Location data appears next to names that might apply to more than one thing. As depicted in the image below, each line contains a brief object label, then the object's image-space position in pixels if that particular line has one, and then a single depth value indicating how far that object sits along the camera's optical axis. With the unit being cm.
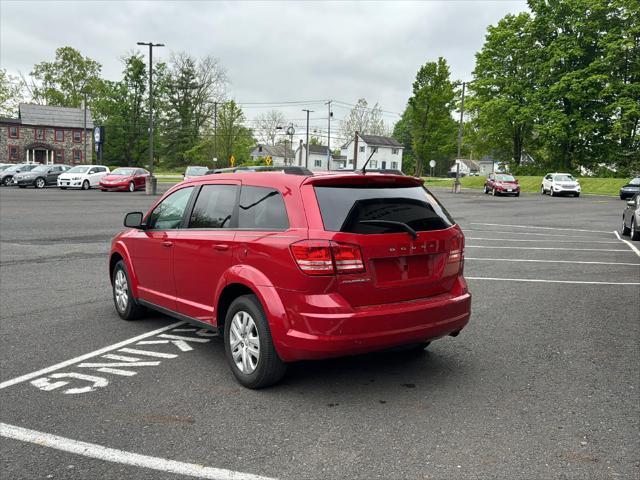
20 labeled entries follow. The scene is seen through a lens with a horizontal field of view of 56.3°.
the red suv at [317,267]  418
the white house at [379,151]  9894
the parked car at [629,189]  3891
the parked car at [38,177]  4188
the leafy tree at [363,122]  10288
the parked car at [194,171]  3746
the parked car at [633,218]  1580
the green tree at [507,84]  5594
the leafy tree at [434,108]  7269
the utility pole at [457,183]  4540
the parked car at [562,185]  4100
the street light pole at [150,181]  3597
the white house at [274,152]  11744
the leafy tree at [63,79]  9700
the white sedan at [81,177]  4028
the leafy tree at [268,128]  10244
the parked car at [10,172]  4459
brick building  7938
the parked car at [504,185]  4134
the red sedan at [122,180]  3791
